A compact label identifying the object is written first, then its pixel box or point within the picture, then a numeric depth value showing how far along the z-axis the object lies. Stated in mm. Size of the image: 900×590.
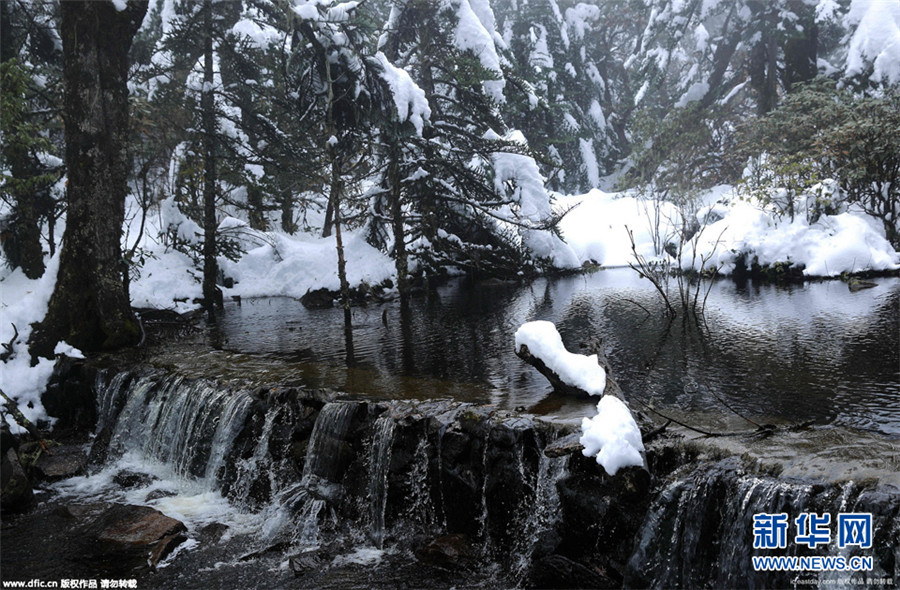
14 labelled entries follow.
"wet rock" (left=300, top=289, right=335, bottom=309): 18094
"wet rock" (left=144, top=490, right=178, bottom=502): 7125
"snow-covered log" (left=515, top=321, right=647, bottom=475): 4434
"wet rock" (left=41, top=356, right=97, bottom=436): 9359
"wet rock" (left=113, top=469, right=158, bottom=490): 7453
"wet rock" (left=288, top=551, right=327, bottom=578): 5297
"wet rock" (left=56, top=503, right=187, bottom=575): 5523
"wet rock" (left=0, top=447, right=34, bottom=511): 6594
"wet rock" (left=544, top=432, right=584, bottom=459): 4805
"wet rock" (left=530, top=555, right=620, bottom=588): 4664
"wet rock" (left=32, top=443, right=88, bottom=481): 7562
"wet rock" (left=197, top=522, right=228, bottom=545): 5996
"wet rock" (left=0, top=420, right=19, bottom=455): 6832
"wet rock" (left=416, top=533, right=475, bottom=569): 5285
